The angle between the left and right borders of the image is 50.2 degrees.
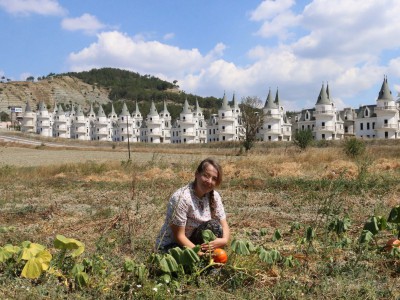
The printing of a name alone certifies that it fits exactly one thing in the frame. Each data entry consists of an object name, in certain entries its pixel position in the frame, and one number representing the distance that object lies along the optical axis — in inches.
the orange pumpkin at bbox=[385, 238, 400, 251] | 201.5
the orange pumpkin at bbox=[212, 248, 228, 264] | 174.9
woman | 182.4
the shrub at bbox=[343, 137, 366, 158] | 853.9
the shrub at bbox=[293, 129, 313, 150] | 1503.4
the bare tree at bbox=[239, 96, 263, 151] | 1791.3
